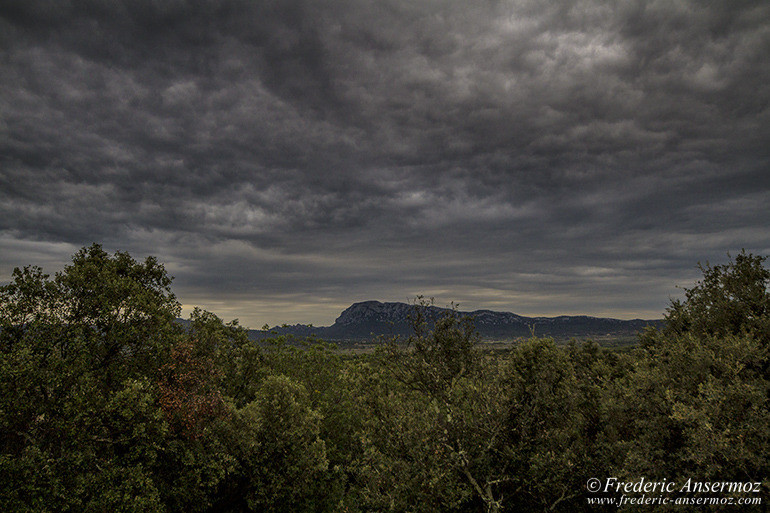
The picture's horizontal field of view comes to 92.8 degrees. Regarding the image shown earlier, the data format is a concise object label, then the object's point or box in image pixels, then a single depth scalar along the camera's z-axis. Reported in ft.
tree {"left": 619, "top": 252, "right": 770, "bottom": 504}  55.21
